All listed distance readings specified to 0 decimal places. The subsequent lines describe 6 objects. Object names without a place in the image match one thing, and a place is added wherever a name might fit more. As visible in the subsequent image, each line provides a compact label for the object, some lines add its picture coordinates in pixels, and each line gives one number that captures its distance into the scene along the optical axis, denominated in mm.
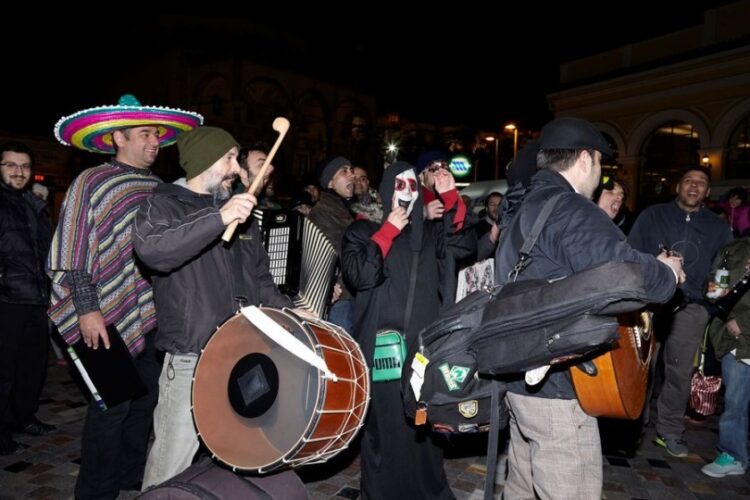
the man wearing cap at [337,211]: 5453
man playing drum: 2752
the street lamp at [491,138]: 39219
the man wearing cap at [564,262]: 2385
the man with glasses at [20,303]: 4926
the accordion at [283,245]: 4426
